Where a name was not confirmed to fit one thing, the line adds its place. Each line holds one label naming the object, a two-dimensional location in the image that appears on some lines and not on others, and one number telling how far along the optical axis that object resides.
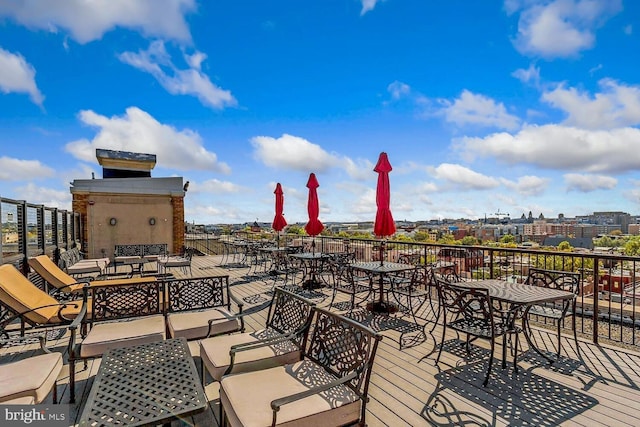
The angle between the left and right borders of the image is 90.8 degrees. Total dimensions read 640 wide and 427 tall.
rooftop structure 10.52
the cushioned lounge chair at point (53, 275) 4.52
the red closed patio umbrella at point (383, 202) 5.11
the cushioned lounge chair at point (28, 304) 3.07
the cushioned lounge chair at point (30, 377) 1.83
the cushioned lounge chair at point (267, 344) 2.24
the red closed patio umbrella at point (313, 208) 7.39
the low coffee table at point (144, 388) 1.46
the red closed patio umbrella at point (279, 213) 9.11
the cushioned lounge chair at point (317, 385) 1.61
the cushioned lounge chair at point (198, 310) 3.03
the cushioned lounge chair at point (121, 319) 2.61
